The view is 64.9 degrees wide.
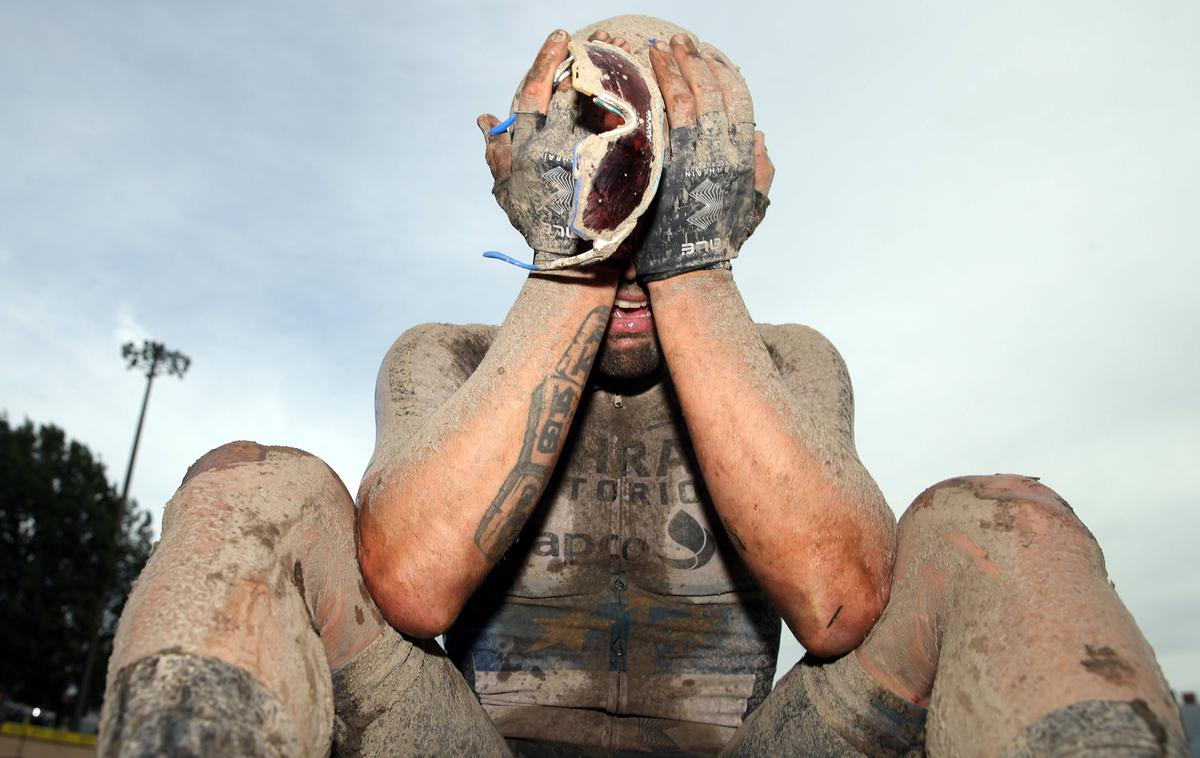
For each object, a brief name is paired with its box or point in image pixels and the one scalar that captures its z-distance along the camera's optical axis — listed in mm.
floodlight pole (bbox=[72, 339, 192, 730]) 22422
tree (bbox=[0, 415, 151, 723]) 22125
